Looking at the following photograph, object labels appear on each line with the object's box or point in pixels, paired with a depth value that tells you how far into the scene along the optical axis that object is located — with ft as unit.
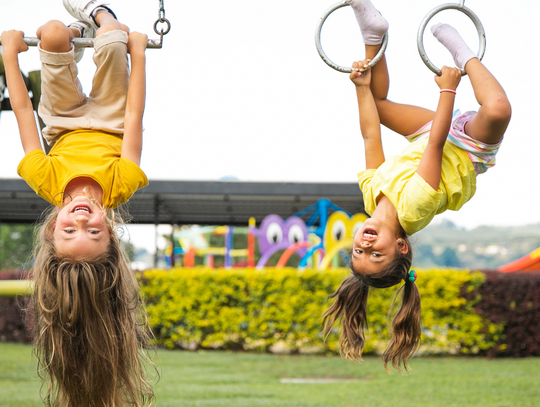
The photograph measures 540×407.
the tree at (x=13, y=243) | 139.33
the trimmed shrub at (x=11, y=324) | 33.71
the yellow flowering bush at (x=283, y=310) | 28.68
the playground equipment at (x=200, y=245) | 48.70
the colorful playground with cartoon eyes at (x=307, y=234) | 35.12
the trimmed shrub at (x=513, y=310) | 28.48
